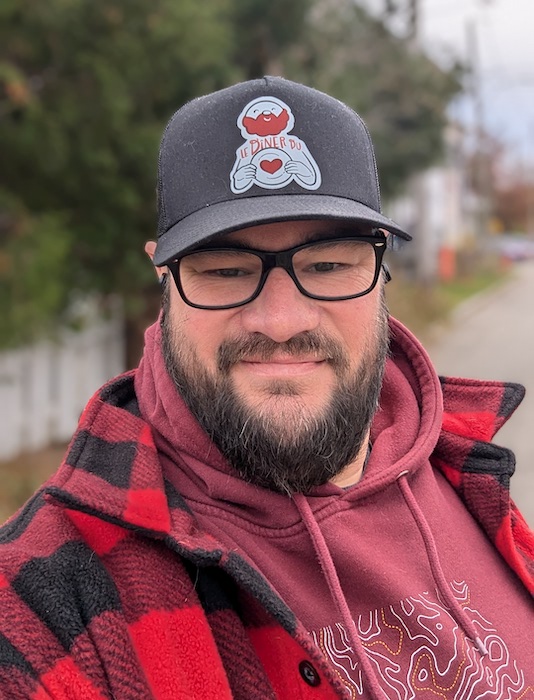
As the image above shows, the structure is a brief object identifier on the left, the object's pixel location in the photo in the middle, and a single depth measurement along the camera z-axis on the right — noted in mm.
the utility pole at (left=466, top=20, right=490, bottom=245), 27578
